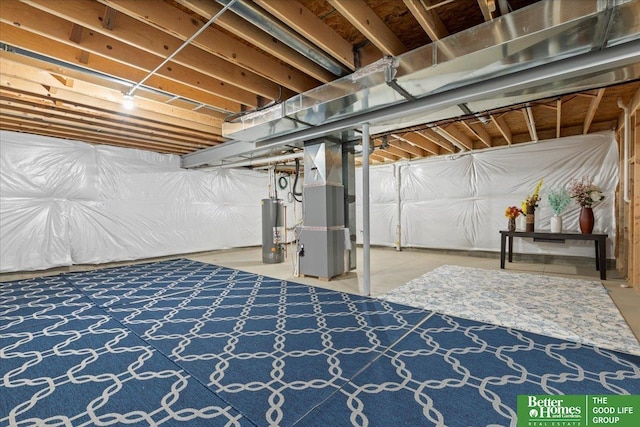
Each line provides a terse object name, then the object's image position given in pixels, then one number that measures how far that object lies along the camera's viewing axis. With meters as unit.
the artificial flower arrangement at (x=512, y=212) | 4.99
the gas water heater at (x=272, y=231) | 5.84
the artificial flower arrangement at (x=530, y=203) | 4.80
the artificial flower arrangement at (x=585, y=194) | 4.27
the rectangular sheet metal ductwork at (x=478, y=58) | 1.74
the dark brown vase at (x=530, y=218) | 4.74
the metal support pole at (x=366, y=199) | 3.33
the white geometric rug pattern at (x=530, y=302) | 2.27
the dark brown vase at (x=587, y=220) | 4.25
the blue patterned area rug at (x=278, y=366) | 1.44
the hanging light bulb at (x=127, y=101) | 3.21
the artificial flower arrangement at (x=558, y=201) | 4.61
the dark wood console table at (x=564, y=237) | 3.88
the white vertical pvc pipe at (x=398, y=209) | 7.34
